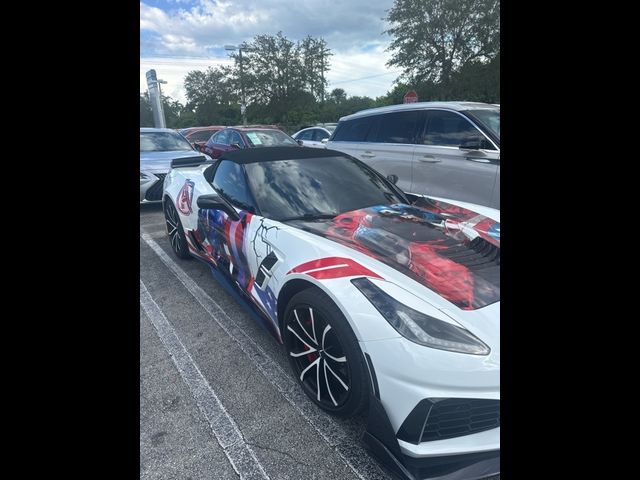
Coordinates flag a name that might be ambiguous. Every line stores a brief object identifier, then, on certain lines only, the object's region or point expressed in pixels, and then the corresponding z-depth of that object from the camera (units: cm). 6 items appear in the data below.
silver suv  450
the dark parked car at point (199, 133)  1367
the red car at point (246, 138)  822
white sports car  132
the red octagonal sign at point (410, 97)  1102
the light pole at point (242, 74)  2348
